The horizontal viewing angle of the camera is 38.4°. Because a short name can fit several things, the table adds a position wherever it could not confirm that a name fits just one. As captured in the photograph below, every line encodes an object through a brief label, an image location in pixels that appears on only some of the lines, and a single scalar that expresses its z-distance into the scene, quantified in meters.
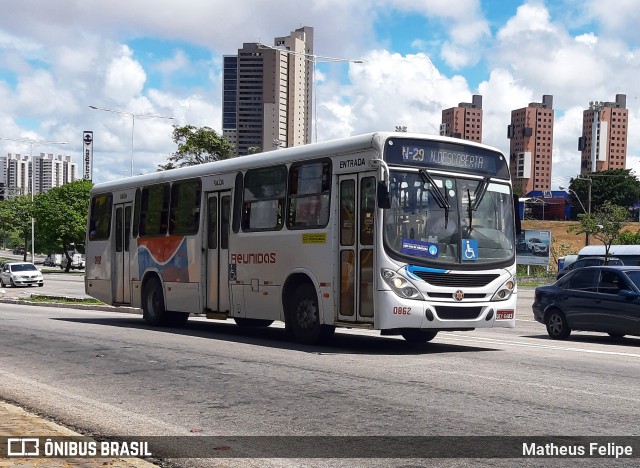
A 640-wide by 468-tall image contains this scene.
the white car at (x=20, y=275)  54.62
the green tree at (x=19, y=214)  111.44
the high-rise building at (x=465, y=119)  169.75
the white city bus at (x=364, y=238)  13.59
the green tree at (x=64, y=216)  94.25
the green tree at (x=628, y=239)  84.48
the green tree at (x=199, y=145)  64.56
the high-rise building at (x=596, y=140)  175.25
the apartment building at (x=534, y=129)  190.75
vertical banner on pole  144.50
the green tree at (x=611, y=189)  144.00
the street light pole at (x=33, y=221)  93.29
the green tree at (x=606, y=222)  74.69
